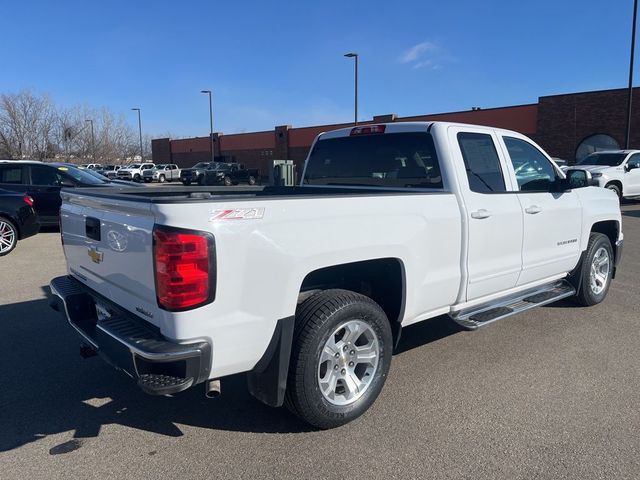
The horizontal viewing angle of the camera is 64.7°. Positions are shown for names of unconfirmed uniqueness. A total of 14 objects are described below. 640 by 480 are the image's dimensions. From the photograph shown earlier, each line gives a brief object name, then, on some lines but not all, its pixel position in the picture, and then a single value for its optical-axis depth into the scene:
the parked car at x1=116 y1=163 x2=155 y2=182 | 44.66
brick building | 26.59
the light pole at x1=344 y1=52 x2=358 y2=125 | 30.16
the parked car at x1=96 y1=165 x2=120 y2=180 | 45.11
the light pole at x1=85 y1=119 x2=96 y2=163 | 59.94
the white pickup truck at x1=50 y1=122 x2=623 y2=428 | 2.61
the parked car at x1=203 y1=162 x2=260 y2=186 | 35.97
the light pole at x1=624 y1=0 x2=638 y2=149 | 20.80
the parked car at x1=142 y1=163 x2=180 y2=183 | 45.00
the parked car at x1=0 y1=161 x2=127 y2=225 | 11.45
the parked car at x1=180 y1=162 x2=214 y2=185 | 36.71
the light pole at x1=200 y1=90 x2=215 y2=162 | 46.14
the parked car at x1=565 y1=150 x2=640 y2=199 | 16.78
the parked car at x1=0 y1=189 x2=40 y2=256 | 9.27
